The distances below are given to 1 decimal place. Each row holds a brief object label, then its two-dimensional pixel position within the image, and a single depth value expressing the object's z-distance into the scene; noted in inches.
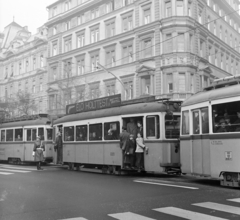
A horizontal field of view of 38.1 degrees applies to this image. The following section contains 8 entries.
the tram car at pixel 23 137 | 830.5
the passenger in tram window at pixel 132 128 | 543.4
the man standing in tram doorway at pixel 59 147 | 717.3
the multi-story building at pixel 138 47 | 1347.2
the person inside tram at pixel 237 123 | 380.8
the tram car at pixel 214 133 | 385.7
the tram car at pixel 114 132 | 507.5
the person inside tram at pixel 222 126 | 398.3
